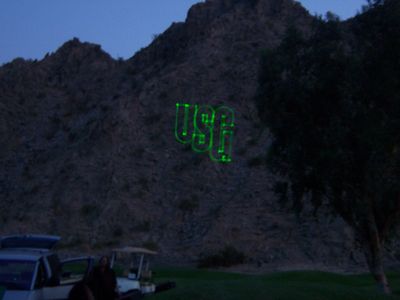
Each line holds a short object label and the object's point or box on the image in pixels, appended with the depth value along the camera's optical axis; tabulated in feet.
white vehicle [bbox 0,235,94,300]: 41.52
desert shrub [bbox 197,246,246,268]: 123.03
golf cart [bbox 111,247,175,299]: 49.85
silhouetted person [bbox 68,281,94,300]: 42.44
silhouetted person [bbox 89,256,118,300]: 43.91
